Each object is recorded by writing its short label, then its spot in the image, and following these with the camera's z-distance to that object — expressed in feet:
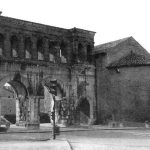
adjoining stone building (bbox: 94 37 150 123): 94.32
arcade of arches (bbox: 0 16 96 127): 86.74
